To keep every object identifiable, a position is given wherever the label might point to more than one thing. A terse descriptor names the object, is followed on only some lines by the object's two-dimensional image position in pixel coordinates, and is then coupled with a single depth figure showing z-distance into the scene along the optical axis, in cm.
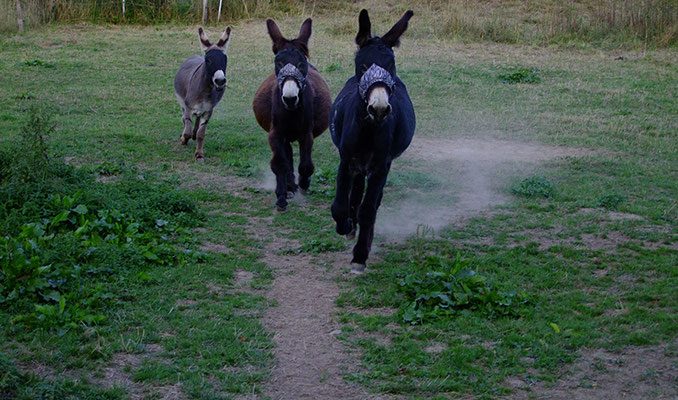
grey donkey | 898
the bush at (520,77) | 1406
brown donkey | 683
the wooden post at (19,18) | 1836
